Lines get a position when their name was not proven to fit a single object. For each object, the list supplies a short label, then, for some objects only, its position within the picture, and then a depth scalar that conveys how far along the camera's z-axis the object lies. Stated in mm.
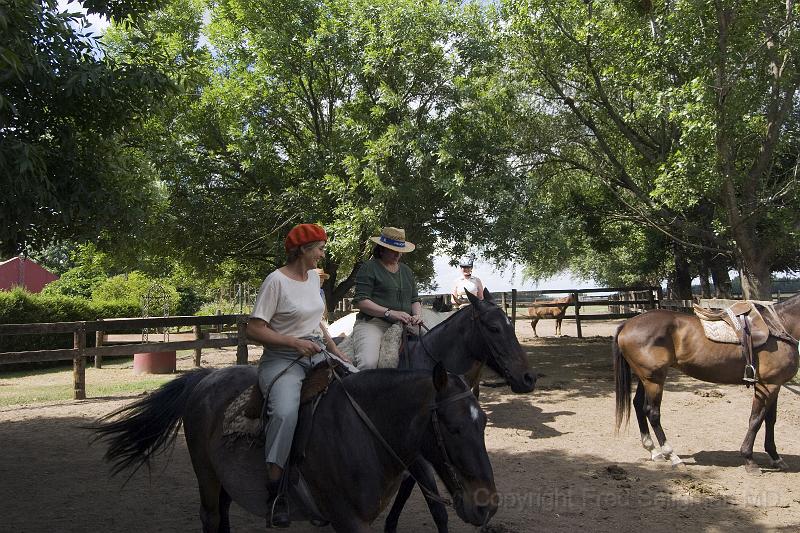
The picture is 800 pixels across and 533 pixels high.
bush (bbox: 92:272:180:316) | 25873
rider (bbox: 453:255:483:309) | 10062
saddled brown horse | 6758
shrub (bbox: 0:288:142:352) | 17625
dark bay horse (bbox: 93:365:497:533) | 2918
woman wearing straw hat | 5652
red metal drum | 15312
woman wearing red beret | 3270
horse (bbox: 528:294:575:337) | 23172
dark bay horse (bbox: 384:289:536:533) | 4973
